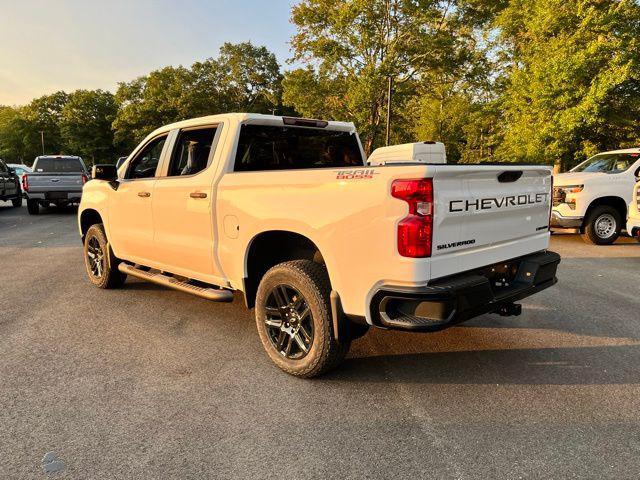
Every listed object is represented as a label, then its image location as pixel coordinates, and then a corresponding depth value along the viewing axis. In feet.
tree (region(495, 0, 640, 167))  50.01
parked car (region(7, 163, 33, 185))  77.94
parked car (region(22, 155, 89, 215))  47.52
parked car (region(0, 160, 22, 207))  54.70
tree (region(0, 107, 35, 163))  264.52
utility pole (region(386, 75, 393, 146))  91.56
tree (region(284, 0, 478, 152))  91.66
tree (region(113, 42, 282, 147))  164.76
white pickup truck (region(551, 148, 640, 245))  29.89
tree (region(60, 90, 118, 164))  226.99
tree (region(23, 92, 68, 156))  263.49
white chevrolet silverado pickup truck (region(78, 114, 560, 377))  9.06
